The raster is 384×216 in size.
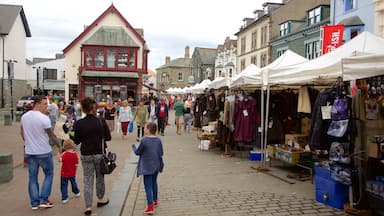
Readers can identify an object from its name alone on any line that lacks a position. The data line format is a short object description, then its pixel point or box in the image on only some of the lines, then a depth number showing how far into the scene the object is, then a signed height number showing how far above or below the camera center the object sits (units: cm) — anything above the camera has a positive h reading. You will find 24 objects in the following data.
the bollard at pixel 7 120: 1989 -138
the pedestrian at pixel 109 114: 1478 -73
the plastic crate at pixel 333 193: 579 -153
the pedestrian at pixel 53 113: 1231 -59
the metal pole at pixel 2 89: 3822 +59
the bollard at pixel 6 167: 726 -146
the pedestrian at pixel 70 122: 834 -69
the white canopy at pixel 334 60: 564 +68
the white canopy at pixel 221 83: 1118 +48
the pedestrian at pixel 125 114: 1472 -74
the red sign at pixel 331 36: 1552 +274
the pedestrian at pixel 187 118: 1892 -109
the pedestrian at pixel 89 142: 539 -69
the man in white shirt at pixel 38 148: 552 -80
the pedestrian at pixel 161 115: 1650 -83
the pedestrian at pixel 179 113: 1804 -80
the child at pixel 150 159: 554 -96
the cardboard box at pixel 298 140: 870 -101
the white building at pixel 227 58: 5666 +670
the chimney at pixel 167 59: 8644 +914
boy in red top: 598 -117
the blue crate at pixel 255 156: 1035 -167
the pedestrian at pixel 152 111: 1584 -64
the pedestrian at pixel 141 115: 1431 -74
